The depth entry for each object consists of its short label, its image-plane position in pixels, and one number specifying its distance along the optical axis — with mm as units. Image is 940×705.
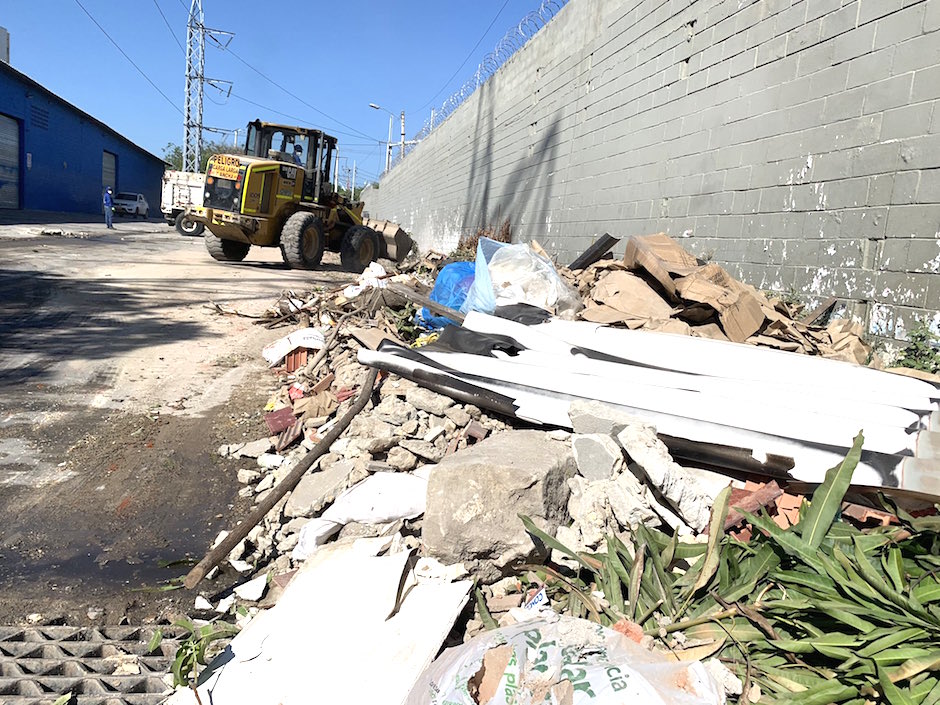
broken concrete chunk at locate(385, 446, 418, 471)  3492
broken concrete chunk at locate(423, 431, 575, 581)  2670
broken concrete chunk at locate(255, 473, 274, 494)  3974
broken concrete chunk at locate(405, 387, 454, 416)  3910
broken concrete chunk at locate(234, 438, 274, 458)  4453
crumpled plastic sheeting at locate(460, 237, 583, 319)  5191
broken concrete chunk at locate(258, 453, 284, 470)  4262
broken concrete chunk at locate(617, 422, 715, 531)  2832
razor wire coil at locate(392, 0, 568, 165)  22438
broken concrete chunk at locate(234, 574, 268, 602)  2863
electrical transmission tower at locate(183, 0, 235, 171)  38375
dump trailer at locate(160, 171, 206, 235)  24516
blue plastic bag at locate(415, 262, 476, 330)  5965
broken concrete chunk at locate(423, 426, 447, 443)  3680
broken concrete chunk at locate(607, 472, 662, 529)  2807
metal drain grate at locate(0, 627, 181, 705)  2238
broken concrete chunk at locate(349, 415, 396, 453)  3666
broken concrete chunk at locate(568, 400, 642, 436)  3162
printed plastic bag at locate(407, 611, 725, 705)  1623
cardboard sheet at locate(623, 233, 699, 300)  4832
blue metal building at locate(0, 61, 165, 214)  26359
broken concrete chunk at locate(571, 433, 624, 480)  2982
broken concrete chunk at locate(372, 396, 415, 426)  3904
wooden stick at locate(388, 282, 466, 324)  5383
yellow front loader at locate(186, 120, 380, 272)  12367
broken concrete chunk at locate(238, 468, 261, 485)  4129
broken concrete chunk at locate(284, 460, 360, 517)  3410
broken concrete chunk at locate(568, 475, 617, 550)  2770
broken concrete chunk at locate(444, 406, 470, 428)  3794
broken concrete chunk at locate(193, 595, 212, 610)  2873
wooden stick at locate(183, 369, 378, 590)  3035
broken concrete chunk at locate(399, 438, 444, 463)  3545
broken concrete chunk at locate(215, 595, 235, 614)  2838
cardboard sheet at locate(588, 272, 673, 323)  4750
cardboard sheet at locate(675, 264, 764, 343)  4324
